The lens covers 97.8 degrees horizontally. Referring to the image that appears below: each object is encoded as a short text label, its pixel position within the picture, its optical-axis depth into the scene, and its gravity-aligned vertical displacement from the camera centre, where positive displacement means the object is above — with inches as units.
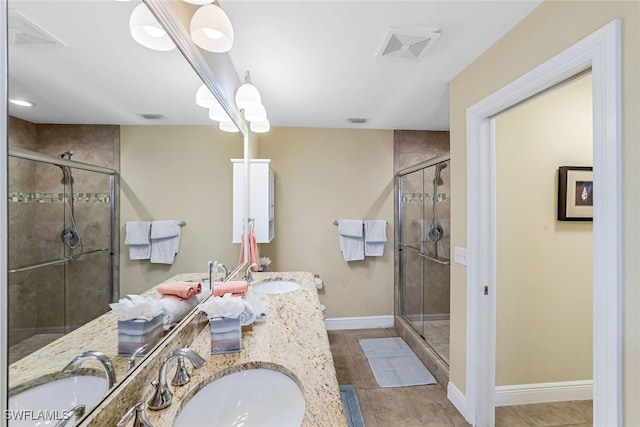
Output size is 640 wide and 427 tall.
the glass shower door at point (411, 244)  126.8 -13.9
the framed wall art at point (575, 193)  78.7 +6.3
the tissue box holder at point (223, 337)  43.4 -19.1
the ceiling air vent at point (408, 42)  58.9 +38.6
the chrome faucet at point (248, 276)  86.9 -19.4
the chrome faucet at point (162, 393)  30.8 -20.1
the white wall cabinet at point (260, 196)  99.3 +6.6
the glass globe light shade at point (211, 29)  43.6 +29.5
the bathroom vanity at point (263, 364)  29.1 -21.4
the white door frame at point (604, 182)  38.3 +4.7
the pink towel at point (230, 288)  58.0 -15.8
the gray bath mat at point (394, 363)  91.0 -53.9
